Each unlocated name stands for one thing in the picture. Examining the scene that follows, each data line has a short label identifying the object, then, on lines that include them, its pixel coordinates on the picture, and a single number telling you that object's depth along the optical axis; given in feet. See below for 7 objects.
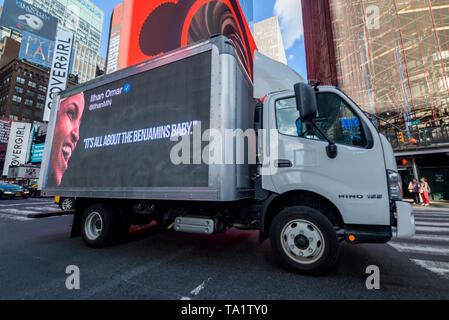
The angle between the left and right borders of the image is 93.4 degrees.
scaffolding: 56.54
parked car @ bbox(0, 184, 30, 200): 56.95
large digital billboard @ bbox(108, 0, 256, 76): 48.21
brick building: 218.59
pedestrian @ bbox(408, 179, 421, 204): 49.25
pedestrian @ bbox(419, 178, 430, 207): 46.01
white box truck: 9.53
